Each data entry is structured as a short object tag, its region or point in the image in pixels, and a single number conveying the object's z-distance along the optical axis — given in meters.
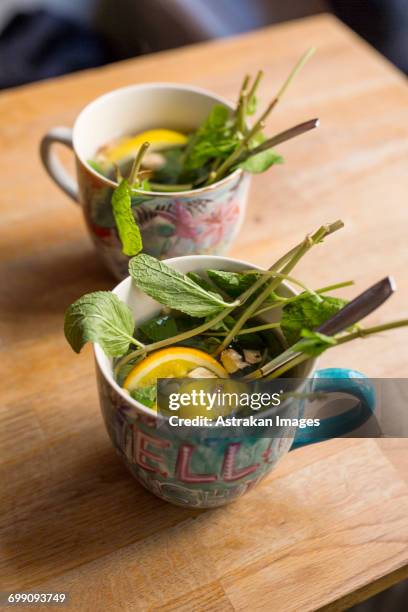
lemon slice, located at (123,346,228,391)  0.55
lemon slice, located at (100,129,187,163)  0.78
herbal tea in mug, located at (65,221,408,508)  0.51
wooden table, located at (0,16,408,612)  0.56
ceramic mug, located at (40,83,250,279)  0.68
